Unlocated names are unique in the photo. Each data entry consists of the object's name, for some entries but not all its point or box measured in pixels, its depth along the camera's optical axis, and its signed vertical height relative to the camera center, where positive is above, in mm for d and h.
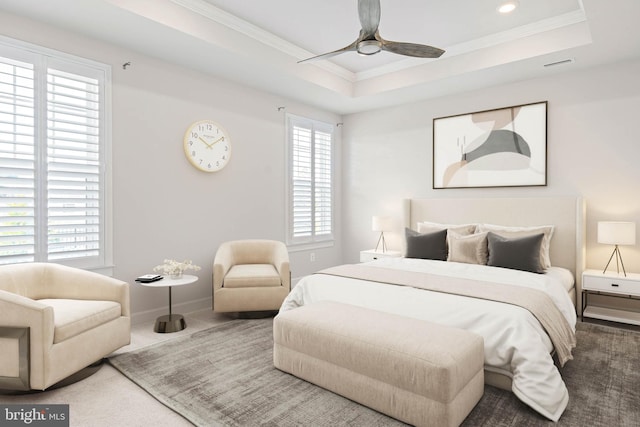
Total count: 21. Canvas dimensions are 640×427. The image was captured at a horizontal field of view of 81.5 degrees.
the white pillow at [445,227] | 4418 -204
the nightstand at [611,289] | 3580 -772
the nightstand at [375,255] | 5203 -625
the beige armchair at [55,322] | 2234 -742
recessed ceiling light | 3340 +1878
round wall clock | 4199 +758
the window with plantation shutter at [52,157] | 3008 +459
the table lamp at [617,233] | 3592 -210
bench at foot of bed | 1952 -875
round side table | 3495 -1063
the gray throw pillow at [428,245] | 4258 -405
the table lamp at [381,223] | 5332 -178
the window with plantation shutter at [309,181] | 5414 +452
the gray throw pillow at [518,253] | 3609 -415
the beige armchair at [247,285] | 3820 -784
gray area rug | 2113 -1175
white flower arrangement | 3641 -575
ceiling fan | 2488 +1239
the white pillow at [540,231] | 3880 -239
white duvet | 2166 -718
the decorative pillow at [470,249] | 3973 -416
